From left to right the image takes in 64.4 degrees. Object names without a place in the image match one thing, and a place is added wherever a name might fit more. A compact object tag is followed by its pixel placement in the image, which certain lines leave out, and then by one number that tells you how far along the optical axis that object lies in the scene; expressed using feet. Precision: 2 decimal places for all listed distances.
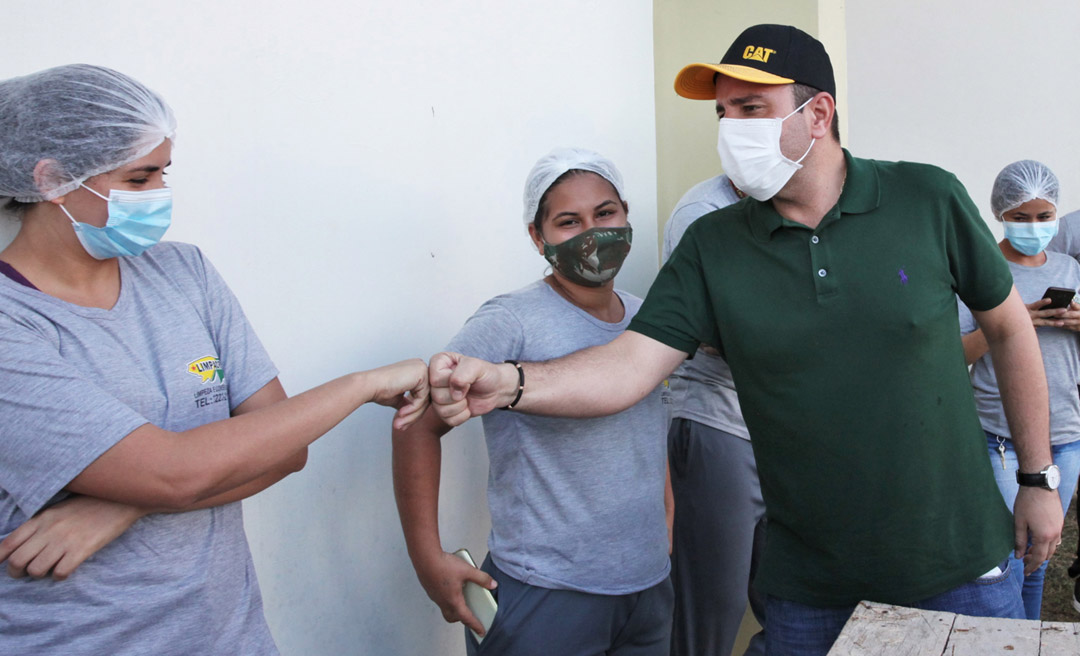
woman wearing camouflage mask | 6.32
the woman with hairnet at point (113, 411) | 4.10
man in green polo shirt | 5.86
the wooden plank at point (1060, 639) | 4.67
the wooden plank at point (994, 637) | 4.78
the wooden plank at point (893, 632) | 4.90
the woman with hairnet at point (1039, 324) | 10.16
